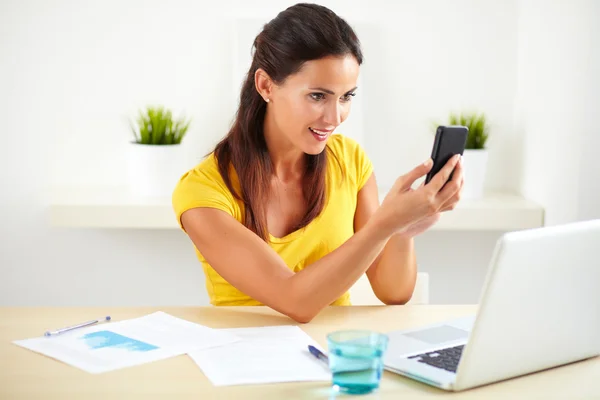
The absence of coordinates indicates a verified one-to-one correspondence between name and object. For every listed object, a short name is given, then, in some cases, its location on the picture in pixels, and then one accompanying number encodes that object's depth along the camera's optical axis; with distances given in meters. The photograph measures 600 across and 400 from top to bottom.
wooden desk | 1.80
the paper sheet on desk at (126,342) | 1.95
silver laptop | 1.77
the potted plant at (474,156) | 3.47
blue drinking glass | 1.79
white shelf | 3.31
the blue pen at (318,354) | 1.92
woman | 2.18
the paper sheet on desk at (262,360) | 1.86
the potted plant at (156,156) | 3.42
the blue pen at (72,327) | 2.09
